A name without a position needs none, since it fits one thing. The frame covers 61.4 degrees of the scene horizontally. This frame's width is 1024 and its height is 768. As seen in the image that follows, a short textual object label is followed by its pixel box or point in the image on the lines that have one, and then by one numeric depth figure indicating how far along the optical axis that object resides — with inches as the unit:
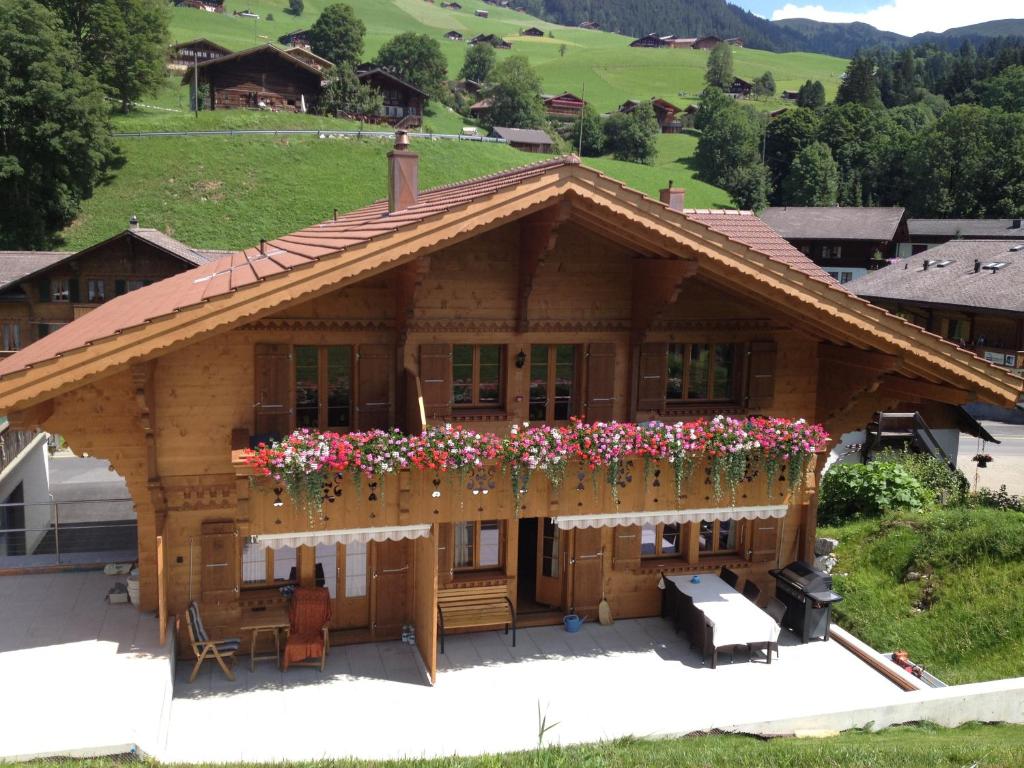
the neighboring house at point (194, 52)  4215.1
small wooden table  488.2
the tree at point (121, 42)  2881.4
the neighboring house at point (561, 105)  5551.2
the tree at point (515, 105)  4630.9
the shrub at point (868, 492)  761.0
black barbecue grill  564.1
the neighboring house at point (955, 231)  2765.7
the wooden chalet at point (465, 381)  451.2
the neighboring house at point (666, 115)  5433.1
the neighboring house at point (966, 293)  1599.4
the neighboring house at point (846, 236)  2955.2
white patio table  522.6
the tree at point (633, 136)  4559.5
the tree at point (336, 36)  4622.3
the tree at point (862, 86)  5285.4
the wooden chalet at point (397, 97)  3772.1
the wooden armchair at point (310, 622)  497.4
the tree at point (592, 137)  4594.0
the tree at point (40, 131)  2170.3
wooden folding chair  475.2
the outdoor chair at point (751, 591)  583.2
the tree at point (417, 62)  4726.9
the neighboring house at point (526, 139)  3927.2
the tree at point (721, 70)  6579.7
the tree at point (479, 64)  5876.0
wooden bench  545.0
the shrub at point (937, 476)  767.1
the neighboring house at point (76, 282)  1568.7
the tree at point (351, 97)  3567.9
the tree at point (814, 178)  4087.1
